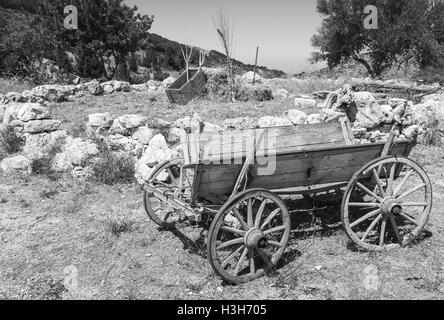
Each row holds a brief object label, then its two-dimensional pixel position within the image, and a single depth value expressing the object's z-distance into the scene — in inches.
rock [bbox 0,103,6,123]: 340.6
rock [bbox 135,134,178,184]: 217.9
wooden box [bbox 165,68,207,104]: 397.4
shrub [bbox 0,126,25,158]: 284.8
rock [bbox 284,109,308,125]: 285.6
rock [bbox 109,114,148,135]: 271.7
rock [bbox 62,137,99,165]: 244.2
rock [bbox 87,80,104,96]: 458.3
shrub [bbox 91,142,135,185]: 227.6
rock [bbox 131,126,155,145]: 258.5
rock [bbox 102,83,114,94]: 472.7
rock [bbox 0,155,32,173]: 249.4
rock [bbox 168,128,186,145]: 265.9
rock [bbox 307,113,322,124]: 276.1
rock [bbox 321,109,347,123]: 253.9
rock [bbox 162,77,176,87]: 543.7
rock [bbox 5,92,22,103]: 386.6
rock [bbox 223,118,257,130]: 278.5
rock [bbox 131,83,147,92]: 509.7
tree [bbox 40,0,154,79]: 689.6
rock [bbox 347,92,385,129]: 278.1
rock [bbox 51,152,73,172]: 245.3
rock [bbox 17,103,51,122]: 299.0
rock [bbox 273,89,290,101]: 428.0
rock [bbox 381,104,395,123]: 285.1
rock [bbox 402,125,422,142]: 289.1
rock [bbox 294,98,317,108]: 356.2
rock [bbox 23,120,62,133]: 291.9
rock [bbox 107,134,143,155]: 255.0
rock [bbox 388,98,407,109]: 303.4
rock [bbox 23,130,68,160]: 266.2
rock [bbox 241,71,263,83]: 563.1
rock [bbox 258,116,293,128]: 271.7
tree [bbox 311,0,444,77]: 643.5
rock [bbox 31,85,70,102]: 411.8
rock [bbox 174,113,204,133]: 273.4
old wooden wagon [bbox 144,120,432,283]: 135.8
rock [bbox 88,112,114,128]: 281.1
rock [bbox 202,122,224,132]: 248.2
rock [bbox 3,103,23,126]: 310.2
